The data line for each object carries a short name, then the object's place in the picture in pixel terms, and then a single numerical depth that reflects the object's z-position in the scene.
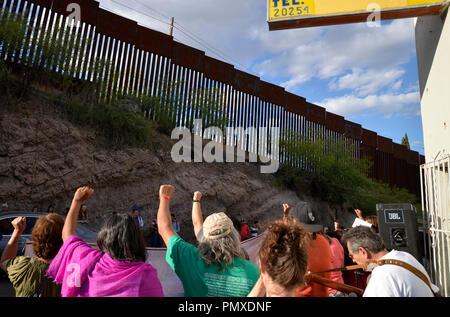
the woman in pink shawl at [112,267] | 1.85
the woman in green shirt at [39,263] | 2.15
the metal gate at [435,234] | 4.51
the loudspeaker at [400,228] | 4.15
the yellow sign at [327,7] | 5.82
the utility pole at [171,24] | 21.95
